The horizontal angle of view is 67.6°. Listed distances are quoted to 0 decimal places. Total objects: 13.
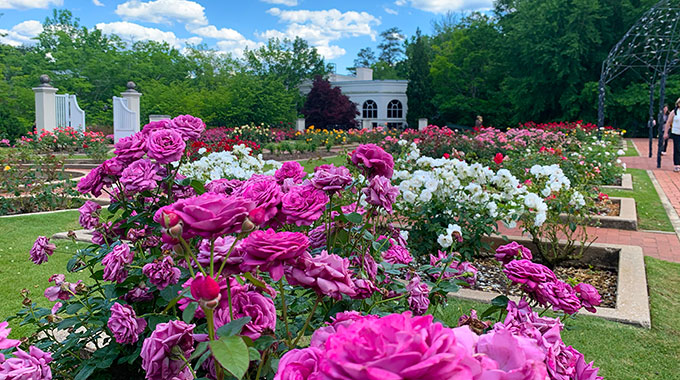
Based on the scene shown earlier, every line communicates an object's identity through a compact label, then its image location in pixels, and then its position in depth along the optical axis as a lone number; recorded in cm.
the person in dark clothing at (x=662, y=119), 1165
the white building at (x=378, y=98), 4022
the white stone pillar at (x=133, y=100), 1811
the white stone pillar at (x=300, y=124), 2640
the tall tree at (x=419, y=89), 3644
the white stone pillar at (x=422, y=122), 3029
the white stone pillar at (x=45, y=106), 1717
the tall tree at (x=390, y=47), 6406
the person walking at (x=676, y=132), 1007
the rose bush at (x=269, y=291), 56
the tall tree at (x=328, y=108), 3036
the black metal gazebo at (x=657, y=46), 1196
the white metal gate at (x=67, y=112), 1833
